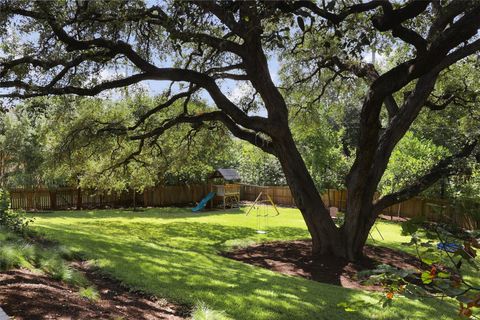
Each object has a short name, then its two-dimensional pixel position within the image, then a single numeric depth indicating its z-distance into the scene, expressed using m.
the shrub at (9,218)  8.75
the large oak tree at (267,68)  7.04
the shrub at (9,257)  5.25
